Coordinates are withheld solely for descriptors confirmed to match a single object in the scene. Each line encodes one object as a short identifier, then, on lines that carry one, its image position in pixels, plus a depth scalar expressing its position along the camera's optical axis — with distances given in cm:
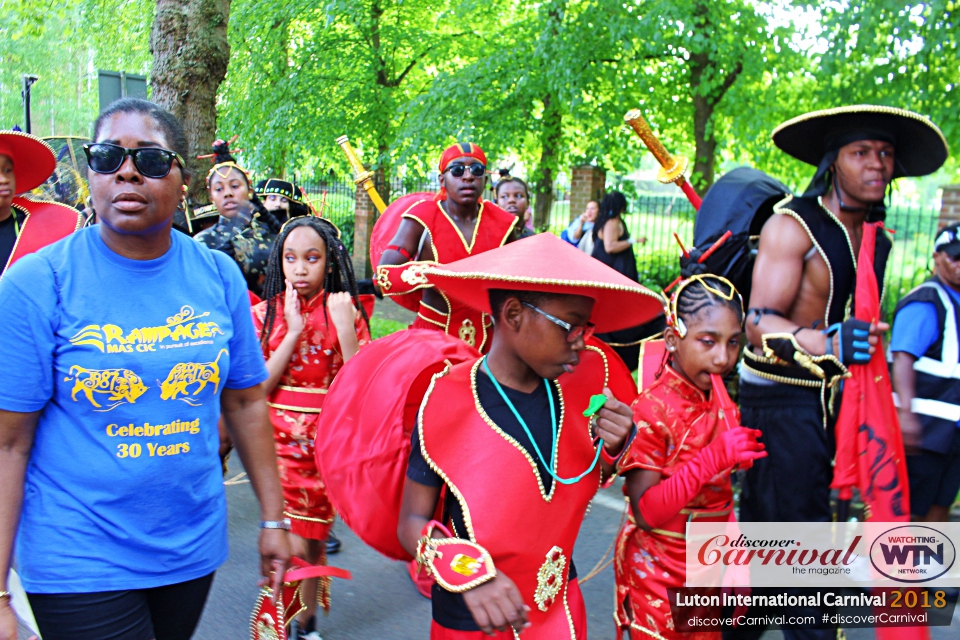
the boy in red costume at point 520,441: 214
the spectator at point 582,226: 943
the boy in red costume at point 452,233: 490
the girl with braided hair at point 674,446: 297
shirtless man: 335
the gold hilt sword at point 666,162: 430
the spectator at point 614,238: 780
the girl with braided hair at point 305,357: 387
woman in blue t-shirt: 199
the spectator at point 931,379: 400
